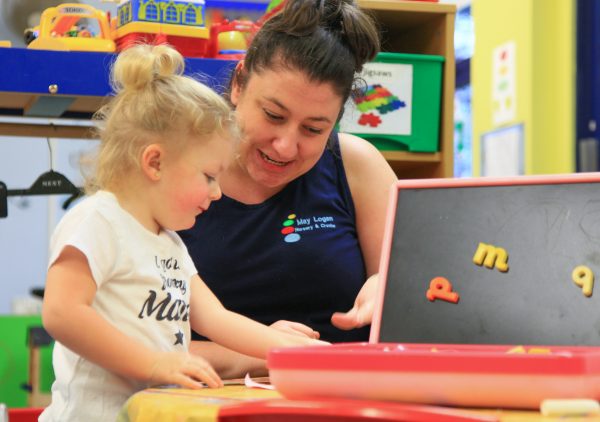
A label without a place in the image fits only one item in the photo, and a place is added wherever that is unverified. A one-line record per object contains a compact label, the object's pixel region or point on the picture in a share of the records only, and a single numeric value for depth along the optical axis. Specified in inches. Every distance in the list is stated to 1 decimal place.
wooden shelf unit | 85.6
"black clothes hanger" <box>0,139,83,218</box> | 82.4
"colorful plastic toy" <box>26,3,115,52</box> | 70.4
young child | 39.2
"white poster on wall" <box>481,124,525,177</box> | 171.8
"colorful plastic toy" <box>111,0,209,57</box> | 71.1
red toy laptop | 38.6
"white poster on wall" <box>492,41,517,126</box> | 175.8
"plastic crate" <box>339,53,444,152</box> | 87.1
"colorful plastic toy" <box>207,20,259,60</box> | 76.4
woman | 54.2
